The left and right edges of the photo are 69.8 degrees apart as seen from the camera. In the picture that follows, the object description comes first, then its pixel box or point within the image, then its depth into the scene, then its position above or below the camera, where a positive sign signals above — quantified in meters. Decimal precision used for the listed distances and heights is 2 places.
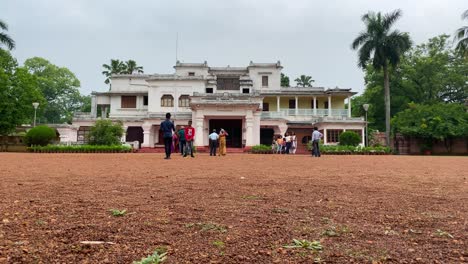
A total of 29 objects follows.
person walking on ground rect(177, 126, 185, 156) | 15.87 +0.43
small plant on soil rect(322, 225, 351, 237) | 2.96 -0.75
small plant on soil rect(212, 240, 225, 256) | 2.56 -0.78
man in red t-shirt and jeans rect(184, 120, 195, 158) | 15.91 +0.53
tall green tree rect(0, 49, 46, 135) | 27.56 +4.14
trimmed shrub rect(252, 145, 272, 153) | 24.42 -0.12
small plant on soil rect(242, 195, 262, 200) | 4.69 -0.71
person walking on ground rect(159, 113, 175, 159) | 13.38 +0.59
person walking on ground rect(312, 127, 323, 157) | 18.07 +0.30
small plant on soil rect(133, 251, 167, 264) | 2.27 -0.78
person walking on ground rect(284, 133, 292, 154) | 23.60 +0.34
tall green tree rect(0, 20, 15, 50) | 28.00 +8.64
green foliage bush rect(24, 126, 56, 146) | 25.47 +0.58
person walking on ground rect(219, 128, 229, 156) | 18.47 +0.10
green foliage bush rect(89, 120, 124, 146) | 25.39 +0.88
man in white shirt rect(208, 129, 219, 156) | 17.67 +0.24
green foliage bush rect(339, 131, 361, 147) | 28.08 +0.83
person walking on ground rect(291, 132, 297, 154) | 24.92 +0.14
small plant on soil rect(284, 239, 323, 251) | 2.62 -0.77
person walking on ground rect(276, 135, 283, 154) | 24.34 +0.19
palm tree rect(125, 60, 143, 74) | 45.34 +10.71
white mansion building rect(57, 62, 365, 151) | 27.27 +3.94
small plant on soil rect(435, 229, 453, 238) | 3.00 -0.76
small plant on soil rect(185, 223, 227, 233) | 3.10 -0.76
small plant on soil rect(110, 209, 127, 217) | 3.63 -0.74
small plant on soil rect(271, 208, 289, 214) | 3.80 -0.72
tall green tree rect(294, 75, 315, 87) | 58.45 +11.86
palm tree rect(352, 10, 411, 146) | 31.33 +10.08
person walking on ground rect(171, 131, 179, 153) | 20.83 +0.13
